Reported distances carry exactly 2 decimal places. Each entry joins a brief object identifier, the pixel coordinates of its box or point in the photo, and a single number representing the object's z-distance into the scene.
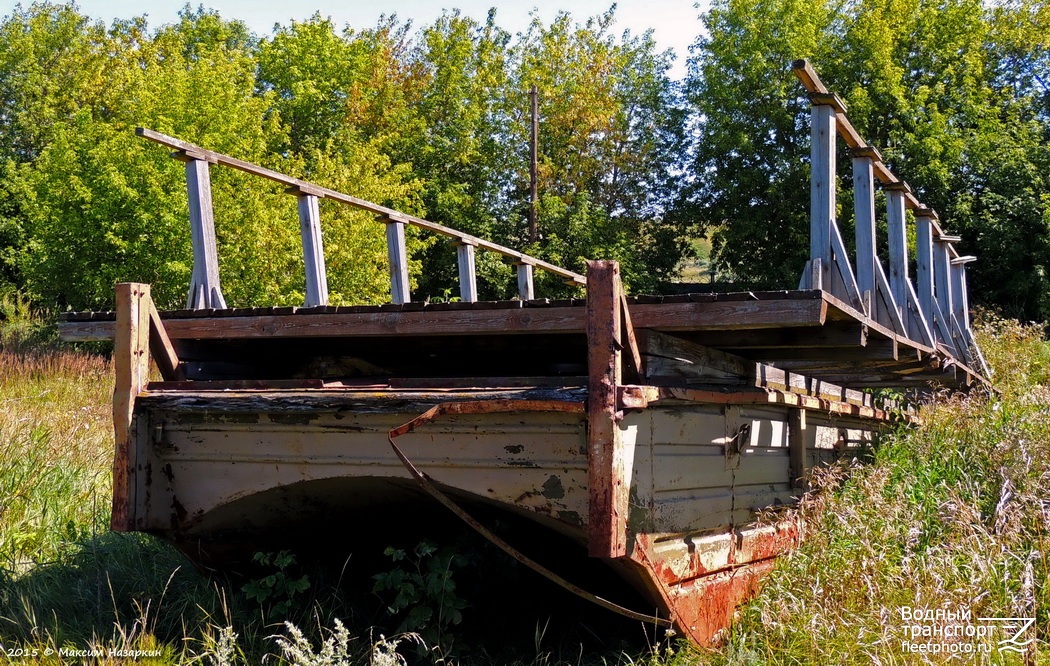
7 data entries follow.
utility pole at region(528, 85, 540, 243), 26.53
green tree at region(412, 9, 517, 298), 26.53
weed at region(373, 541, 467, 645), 4.54
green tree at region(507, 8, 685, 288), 27.94
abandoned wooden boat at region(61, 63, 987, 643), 3.88
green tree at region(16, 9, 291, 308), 15.31
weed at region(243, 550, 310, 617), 4.81
